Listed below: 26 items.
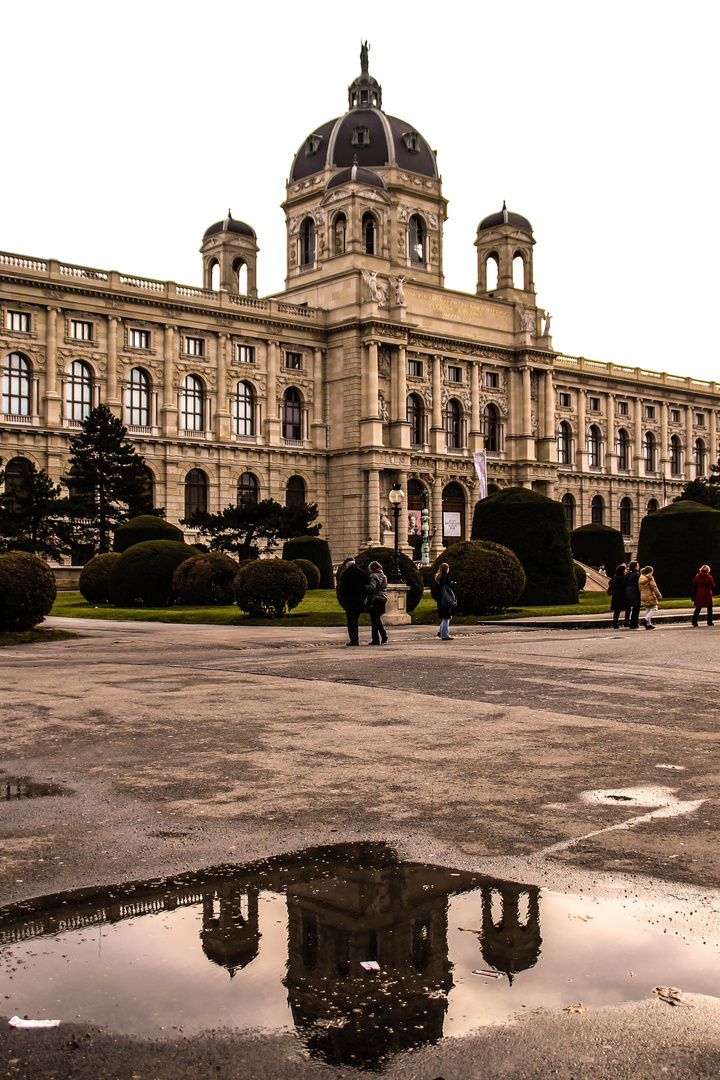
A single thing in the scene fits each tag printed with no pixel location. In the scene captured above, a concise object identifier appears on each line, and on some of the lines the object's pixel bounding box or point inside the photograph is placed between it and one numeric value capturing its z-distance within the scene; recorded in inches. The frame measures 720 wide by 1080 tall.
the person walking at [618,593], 1001.0
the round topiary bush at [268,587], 1065.5
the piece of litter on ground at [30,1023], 132.0
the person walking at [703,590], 984.3
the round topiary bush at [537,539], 1243.2
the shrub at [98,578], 1338.6
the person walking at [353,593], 762.2
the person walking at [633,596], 972.6
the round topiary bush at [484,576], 1096.8
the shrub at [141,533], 1449.3
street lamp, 1107.9
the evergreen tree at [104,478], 1683.1
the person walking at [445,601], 837.8
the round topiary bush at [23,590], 797.2
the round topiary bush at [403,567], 1110.4
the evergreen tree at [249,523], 1608.0
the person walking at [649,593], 984.9
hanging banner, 2213.3
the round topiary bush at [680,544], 1519.4
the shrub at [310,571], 1599.4
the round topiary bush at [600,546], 2038.6
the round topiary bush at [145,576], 1245.7
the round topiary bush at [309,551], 1813.5
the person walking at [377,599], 766.5
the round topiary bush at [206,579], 1227.2
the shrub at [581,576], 1599.4
